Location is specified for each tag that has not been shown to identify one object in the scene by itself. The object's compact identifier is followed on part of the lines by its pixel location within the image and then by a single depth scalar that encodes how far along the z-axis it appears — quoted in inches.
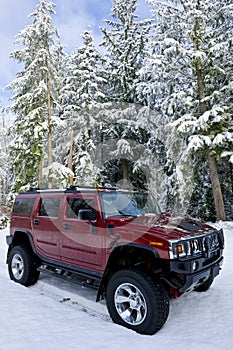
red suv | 124.2
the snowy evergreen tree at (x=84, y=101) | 595.8
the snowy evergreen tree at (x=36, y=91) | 505.4
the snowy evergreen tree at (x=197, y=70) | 414.6
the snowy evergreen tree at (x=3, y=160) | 1049.5
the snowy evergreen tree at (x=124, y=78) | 622.2
